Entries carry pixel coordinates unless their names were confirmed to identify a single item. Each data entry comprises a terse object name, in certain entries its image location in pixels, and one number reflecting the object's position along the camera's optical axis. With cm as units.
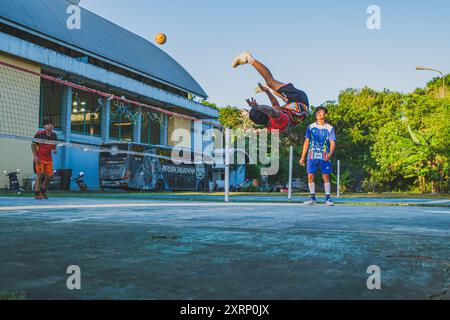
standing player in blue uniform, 867
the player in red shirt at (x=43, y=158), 994
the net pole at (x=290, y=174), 1155
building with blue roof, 2206
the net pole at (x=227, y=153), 1059
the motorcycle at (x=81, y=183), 2247
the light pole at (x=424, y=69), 2191
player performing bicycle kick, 835
